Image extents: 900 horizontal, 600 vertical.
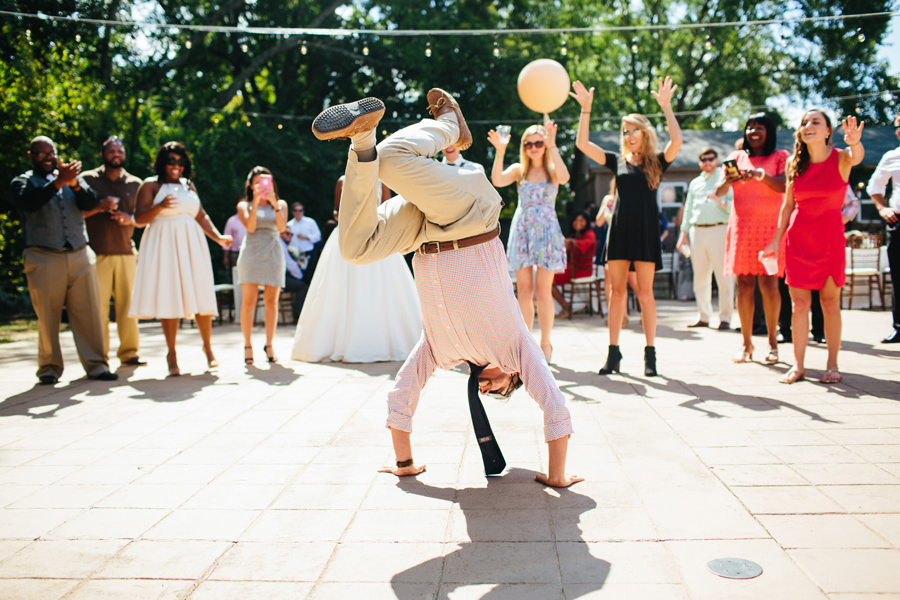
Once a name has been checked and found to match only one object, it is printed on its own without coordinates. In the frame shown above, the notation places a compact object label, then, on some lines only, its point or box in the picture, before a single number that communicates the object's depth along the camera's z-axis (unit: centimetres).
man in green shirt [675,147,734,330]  855
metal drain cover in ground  219
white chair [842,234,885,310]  1061
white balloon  683
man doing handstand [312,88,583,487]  272
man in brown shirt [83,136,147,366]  679
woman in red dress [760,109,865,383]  505
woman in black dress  563
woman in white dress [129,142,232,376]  627
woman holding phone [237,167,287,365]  703
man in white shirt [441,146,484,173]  541
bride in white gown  703
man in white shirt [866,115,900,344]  699
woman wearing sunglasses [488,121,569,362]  620
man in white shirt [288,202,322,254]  1216
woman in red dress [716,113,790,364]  597
